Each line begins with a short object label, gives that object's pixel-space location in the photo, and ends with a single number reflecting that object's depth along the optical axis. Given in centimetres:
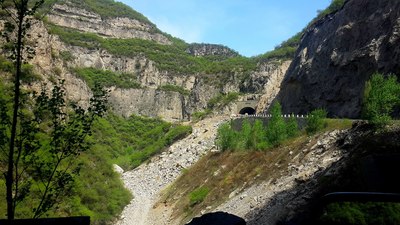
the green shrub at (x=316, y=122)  2678
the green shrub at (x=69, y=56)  10620
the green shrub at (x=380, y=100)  1905
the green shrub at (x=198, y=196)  2840
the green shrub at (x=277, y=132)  3011
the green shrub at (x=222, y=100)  8106
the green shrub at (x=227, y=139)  3871
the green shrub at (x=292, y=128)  3119
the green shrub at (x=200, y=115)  7564
